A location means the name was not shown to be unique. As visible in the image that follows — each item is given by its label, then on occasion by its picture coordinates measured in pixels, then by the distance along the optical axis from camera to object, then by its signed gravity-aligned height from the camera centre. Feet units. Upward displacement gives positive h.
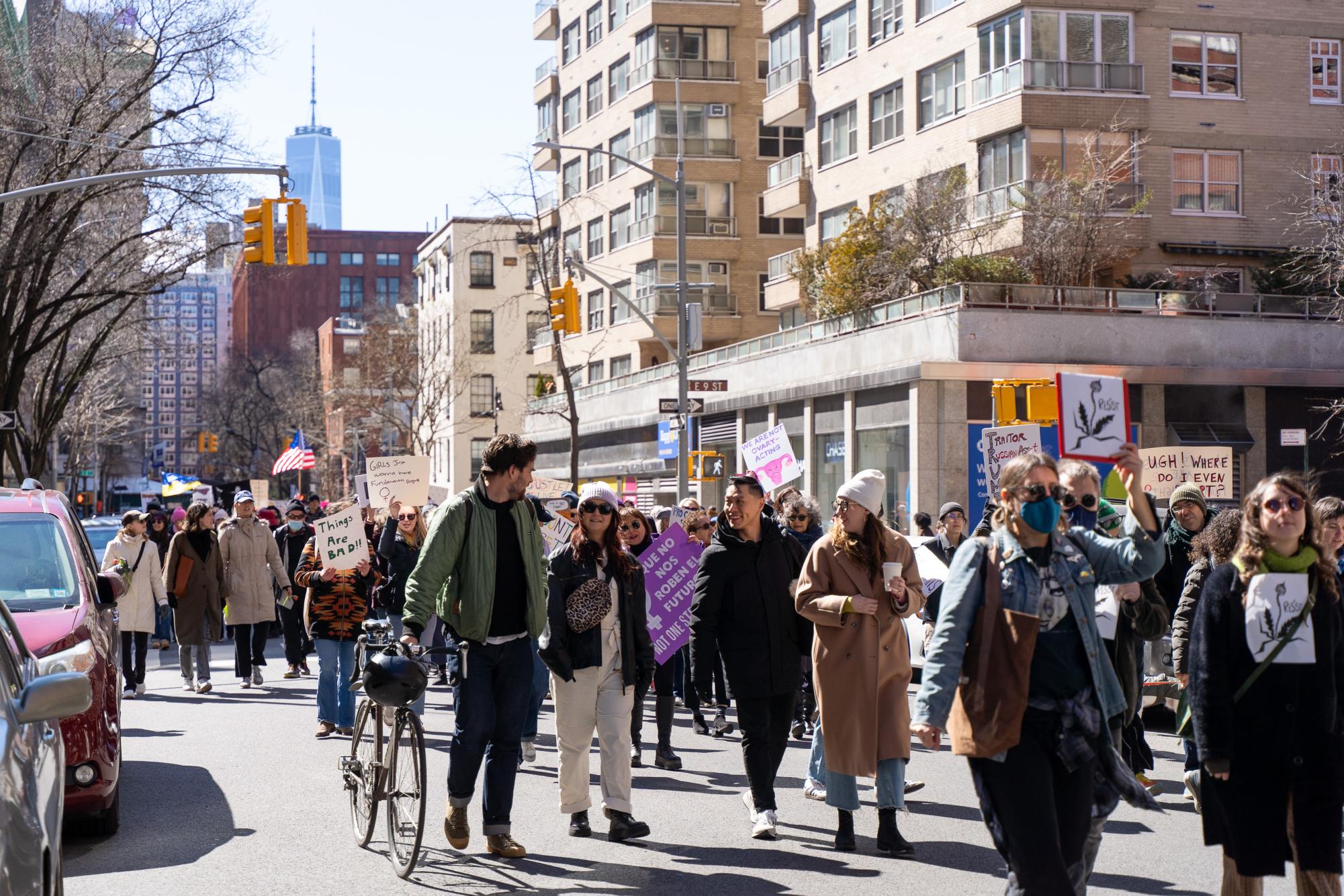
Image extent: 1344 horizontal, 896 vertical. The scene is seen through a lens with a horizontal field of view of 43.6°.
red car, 28.86 -2.12
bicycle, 26.84 -4.47
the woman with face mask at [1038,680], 19.13 -2.13
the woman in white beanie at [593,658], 30.19 -2.89
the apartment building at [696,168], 189.78 +37.97
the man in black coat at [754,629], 30.17 -2.41
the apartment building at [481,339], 285.64 +27.49
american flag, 157.17 +3.76
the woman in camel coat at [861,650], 28.58 -2.65
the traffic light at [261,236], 77.10 +12.27
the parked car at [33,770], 14.53 -2.62
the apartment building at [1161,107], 124.98 +29.53
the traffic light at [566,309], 102.27 +11.62
